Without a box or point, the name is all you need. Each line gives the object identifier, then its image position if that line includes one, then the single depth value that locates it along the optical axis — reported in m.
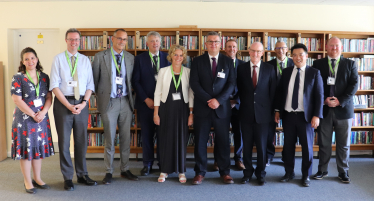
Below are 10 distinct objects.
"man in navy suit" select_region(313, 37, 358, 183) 3.55
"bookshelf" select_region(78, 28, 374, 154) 4.75
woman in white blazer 3.44
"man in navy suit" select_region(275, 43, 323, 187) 3.35
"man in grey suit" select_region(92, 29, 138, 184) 3.53
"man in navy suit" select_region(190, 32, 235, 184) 3.37
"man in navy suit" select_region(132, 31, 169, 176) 3.77
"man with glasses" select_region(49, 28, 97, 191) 3.23
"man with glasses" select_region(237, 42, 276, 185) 3.34
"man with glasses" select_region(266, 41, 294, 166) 4.14
